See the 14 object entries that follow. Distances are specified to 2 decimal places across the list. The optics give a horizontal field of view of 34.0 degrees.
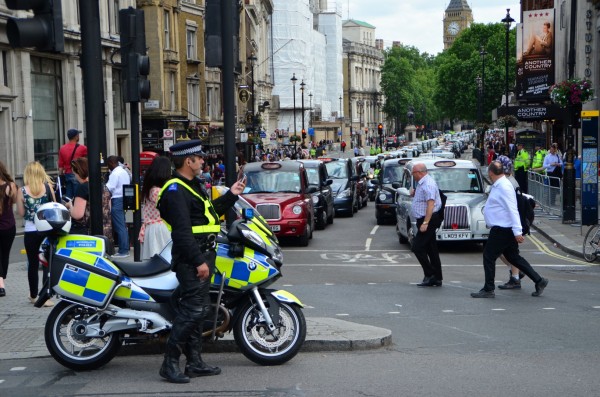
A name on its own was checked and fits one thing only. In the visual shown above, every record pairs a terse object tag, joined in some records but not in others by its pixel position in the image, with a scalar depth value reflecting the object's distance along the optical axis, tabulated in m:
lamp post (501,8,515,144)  52.71
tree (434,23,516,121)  111.06
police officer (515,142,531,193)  33.31
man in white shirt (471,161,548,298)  13.30
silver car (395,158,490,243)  19.69
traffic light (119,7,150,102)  13.39
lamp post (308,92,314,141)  122.36
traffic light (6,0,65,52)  8.13
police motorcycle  8.33
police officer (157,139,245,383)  7.94
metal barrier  27.75
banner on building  52.81
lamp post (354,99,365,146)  160.00
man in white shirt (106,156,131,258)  17.77
